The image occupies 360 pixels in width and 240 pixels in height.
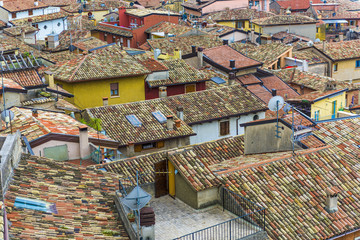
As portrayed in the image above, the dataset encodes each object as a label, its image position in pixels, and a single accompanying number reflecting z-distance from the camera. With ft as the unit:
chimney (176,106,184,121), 109.70
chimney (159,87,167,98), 123.75
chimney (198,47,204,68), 152.15
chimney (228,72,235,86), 132.26
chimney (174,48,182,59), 153.69
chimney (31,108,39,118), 86.58
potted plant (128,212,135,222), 49.26
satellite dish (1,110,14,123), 77.97
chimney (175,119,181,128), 105.81
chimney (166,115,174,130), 104.06
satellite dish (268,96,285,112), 76.51
